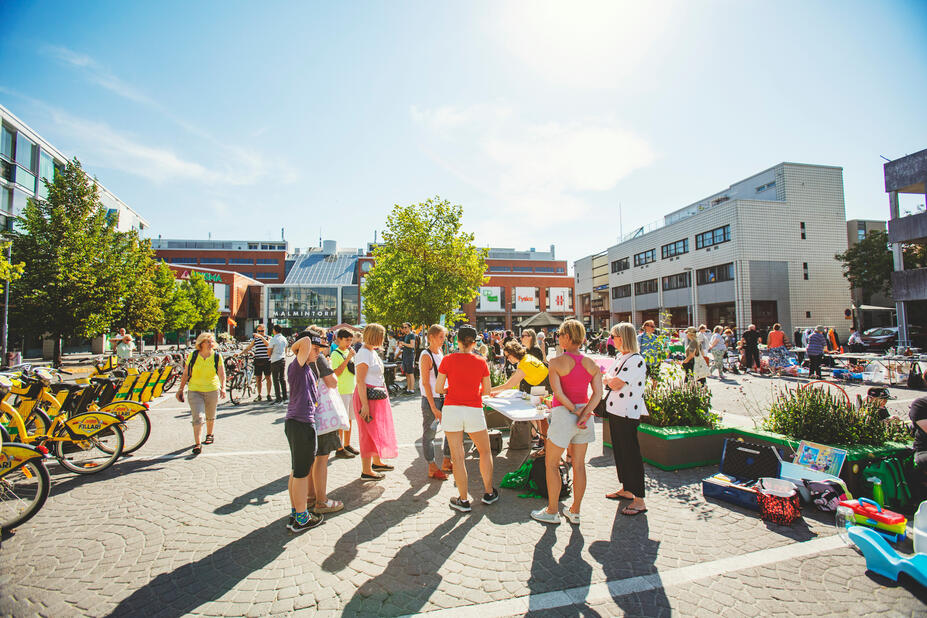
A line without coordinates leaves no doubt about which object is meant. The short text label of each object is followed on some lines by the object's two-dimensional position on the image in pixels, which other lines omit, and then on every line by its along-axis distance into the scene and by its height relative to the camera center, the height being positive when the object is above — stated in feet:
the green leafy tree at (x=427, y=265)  68.28 +10.80
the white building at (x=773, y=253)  104.63 +18.65
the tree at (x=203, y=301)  144.56 +11.18
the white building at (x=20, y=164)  83.15 +36.82
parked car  72.84 -2.91
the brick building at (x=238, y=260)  231.91 +41.11
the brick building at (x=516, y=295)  208.03 +17.03
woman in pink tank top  12.44 -2.79
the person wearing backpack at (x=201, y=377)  20.27 -2.19
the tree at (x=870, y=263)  99.19 +14.53
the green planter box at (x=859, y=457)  13.50 -4.40
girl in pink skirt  16.20 -3.42
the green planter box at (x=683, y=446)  17.21 -5.10
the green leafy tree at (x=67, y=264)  54.19 +9.48
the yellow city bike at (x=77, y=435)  17.37 -4.30
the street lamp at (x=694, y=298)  118.32 +7.85
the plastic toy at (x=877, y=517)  11.05 -5.30
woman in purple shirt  12.16 -2.98
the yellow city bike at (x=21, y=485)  12.80 -4.71
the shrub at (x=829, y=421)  14.74 -3.60
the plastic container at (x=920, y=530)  10.04 -5.13
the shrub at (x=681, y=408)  18.37 -3.68
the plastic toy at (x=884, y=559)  9.04 -5.37
